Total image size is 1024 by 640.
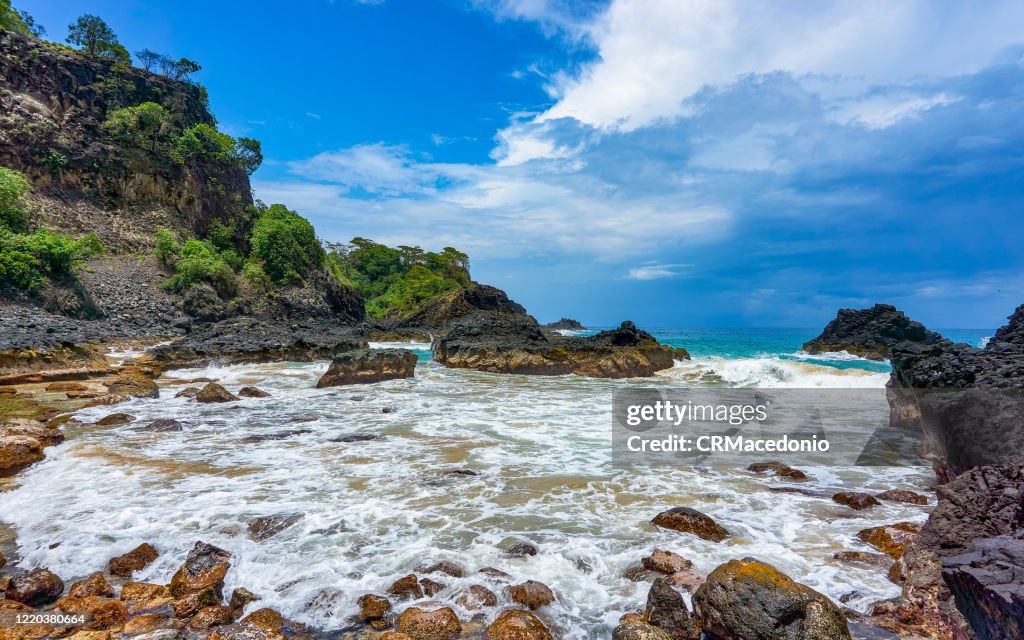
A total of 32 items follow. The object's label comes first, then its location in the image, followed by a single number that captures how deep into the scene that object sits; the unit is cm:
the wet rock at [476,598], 376
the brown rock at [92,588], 378
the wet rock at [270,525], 499
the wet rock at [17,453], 668
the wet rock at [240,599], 368
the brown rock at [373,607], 362
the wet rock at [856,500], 575
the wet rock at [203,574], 383
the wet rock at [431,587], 396
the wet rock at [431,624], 338
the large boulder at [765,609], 304
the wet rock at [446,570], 422
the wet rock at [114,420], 963
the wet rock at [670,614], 335
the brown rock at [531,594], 379
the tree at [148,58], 4822
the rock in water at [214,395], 1269
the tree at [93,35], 4450
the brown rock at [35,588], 367
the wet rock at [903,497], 589
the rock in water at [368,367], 1722
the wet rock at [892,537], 449
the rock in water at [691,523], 496
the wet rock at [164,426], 936
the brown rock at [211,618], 341
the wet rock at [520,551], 458
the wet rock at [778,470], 712
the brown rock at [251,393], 1400
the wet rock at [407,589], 390
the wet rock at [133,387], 1250
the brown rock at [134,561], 423
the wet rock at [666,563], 423
